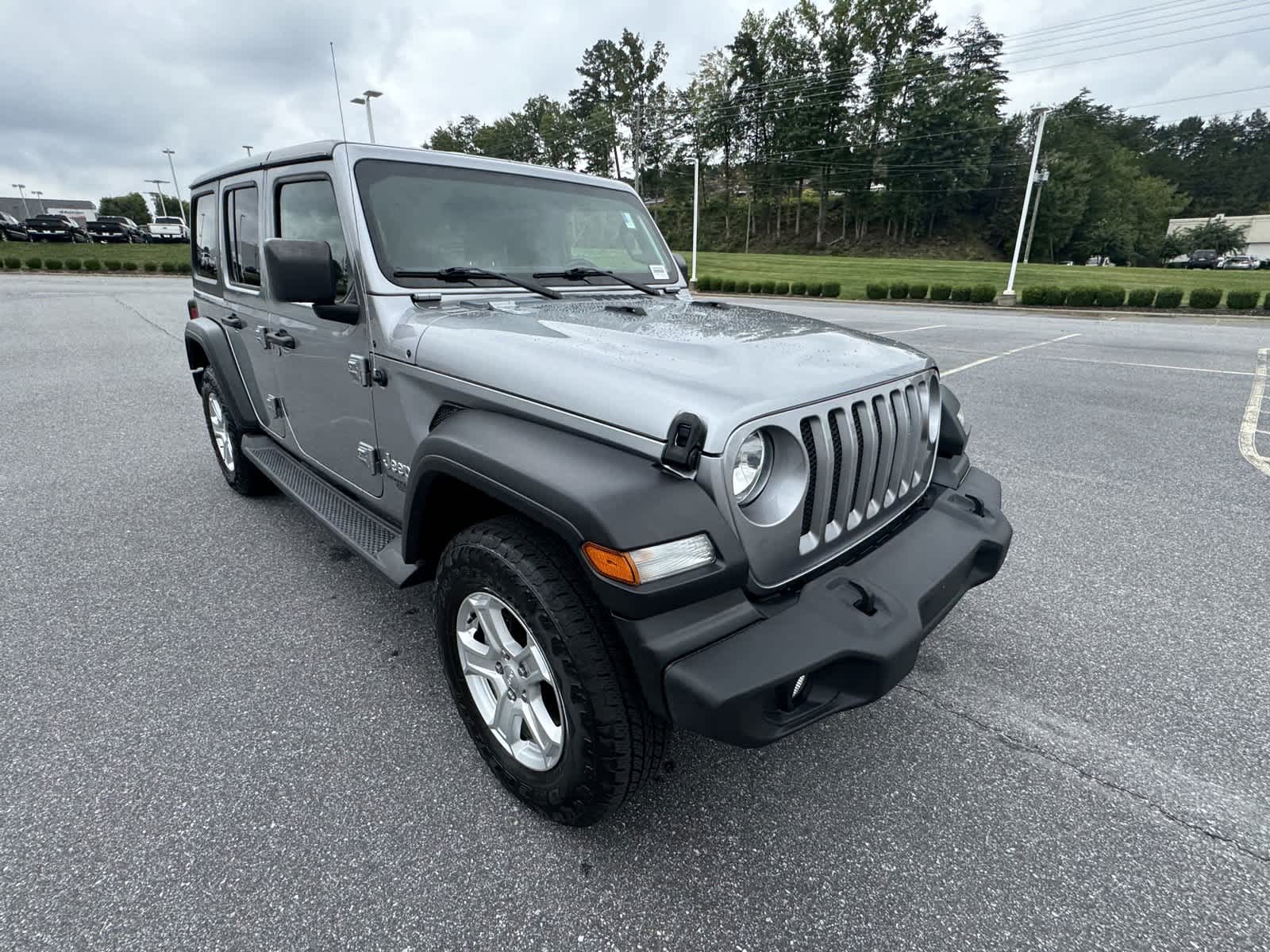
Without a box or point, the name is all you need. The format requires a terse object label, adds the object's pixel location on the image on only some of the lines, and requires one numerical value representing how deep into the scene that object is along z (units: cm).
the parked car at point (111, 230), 4288
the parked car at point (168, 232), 5000
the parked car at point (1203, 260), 5441
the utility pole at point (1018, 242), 2089
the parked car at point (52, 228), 3950
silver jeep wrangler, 150
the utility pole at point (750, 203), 5999
